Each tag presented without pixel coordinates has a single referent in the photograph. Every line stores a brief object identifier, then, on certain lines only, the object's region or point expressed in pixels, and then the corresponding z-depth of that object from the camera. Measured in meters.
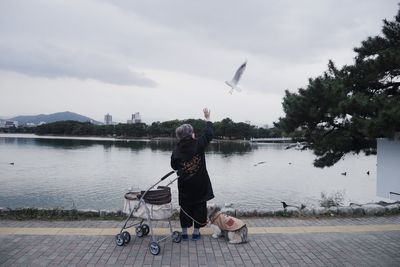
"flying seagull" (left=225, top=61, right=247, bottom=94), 5.24
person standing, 5.33
